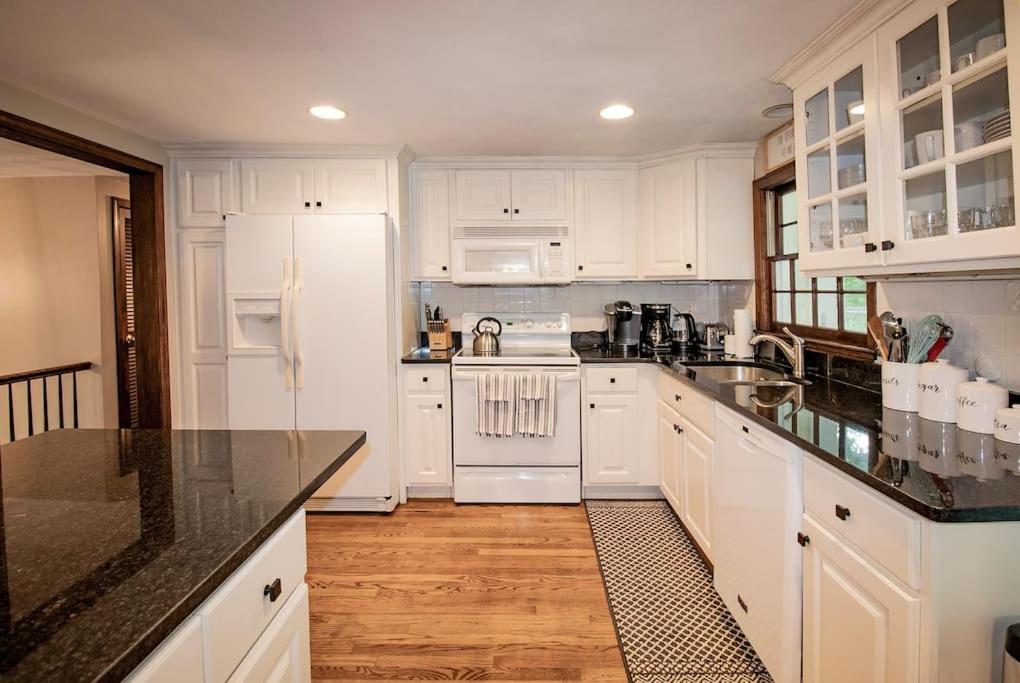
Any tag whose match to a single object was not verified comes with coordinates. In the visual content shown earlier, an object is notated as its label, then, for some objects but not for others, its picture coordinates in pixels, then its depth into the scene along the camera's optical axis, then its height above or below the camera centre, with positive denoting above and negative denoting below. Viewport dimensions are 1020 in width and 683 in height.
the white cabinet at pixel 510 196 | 3.54 +0.85
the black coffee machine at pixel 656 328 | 3.63 -0.02
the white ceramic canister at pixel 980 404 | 1.45 -0.23
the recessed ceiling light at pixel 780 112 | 2.69 +1.06
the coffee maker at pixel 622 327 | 3.63 -0.01
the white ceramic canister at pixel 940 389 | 1.58 -0.20
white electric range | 3.31 -0.80
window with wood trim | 2.46 +0.15
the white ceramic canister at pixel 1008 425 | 1.37 -0.27
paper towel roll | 3.12 -0.05
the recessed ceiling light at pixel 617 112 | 2.66 +1.06
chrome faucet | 2.52 -0.13
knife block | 3.63 -0.04
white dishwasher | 1.56 -0.69
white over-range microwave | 3.52 +0.47
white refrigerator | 3.08 +0.00
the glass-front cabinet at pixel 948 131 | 1.29 +0.49
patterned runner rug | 1.88 -1.15
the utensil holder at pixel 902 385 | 1.71 -0.21
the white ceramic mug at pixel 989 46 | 1.28 +0.65
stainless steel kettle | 3.47 -0.10
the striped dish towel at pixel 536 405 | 3.20 -0.46
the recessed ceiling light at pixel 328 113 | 2.64 +1.08
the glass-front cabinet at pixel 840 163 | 1.70 +0.55
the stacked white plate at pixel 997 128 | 1.26 +0.45
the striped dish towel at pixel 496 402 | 3.21 -0.44
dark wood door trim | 3.22 +0.24
